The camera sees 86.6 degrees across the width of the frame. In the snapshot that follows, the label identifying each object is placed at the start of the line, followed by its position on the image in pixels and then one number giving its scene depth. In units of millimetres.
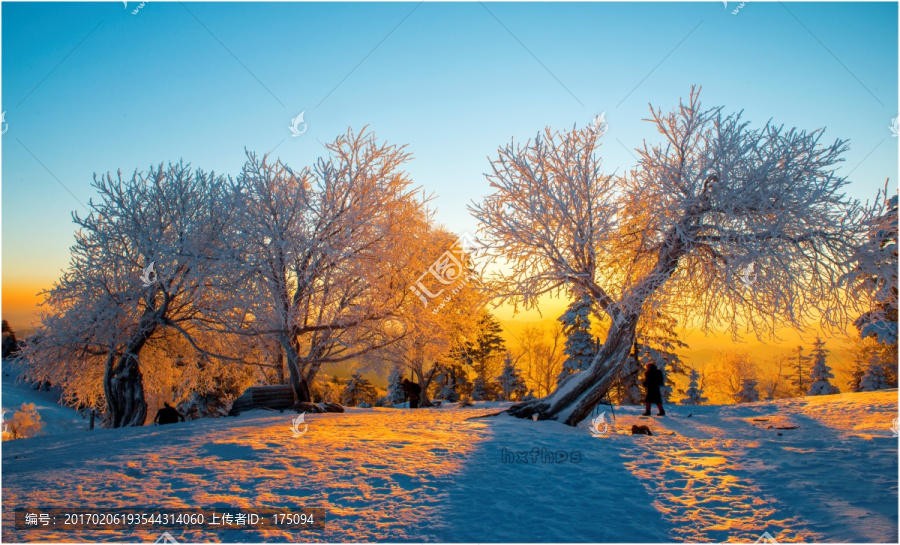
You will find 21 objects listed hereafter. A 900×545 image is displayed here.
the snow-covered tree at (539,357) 44156
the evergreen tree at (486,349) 38656
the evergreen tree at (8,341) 62681
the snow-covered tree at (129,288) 16984
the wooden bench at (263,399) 15461
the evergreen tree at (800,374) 42281
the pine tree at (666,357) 28119
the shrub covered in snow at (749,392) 37500
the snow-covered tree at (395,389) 39781
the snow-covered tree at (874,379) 31016
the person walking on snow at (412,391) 25375
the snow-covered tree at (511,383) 38281
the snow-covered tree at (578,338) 28109
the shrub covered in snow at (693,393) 33188
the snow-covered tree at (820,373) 33000
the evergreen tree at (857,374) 35069
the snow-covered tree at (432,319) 16859
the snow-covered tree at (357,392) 46406
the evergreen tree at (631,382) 27031
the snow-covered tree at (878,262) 9852
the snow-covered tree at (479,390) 39688
